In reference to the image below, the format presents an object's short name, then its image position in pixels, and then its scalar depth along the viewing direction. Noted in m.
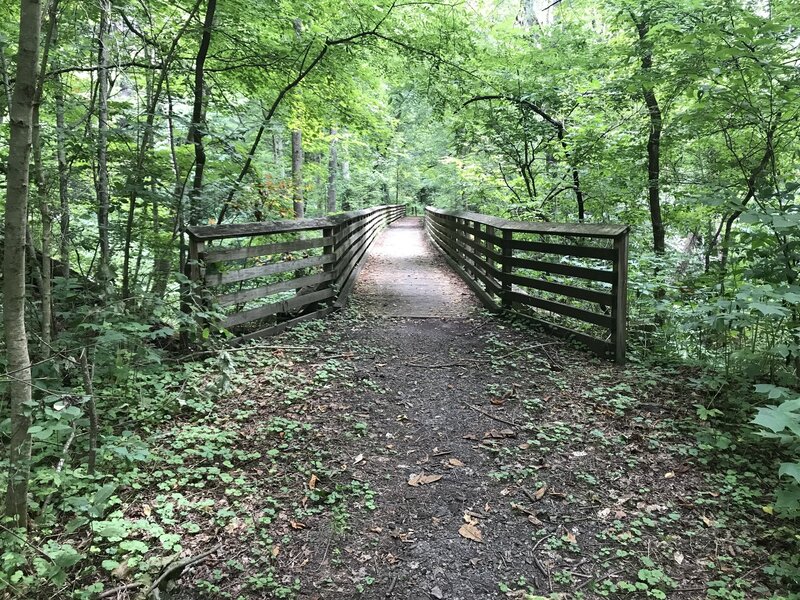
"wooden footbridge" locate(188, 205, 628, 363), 4.99
